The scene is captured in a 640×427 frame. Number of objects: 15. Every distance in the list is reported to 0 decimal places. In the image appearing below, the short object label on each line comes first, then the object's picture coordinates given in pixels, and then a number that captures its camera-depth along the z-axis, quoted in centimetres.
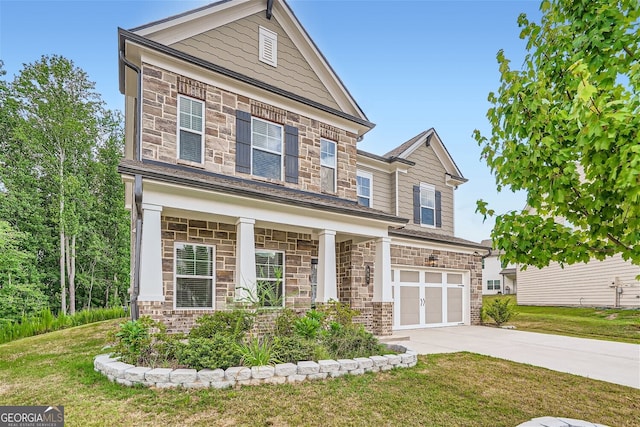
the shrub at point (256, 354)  573
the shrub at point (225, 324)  629
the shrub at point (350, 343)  669
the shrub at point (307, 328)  697
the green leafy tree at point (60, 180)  1795
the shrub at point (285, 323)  703
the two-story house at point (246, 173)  768
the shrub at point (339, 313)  801
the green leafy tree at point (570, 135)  282
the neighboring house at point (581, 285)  1772
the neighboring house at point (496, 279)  3631
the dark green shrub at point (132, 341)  590
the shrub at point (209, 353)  550
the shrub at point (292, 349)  609
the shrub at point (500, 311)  1464
